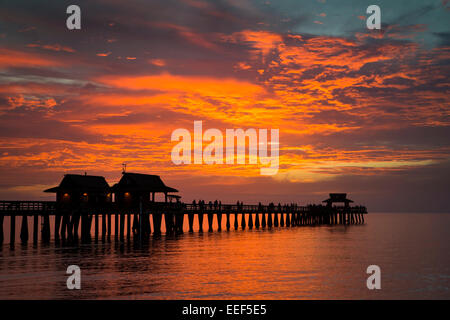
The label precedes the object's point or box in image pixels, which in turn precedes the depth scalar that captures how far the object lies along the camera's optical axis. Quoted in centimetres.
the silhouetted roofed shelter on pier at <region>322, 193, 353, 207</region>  11612
